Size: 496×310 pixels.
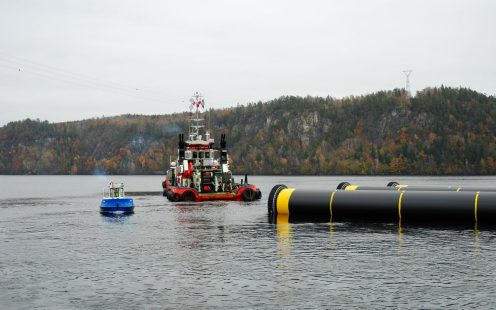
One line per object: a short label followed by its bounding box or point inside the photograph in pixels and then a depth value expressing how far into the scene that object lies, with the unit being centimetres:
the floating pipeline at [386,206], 3853
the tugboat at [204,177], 7006
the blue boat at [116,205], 5484
